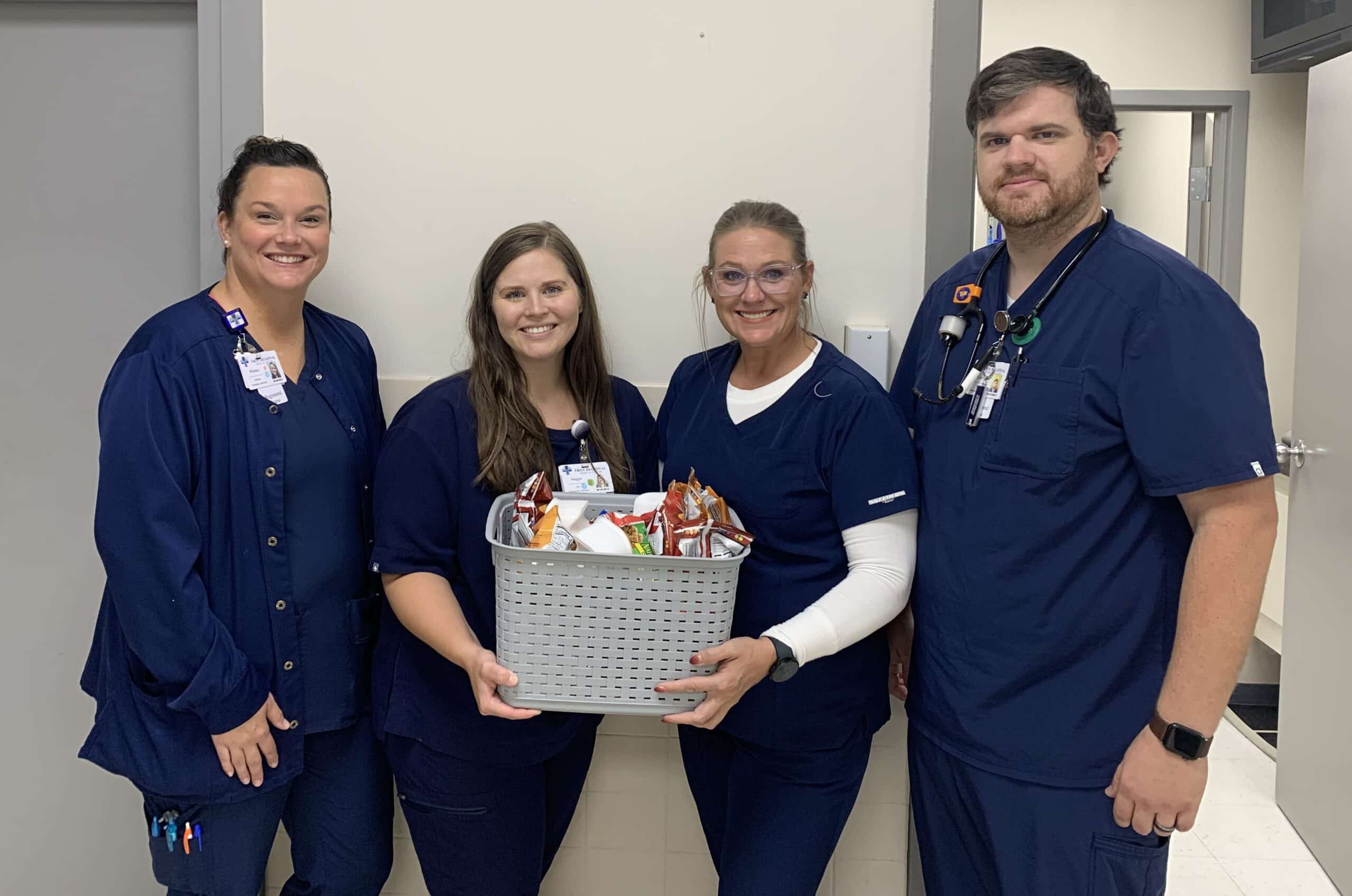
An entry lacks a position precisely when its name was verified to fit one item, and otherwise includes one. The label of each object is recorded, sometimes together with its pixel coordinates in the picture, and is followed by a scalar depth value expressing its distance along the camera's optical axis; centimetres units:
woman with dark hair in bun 147
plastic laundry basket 136
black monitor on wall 313
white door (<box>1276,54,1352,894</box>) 263
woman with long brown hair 157
